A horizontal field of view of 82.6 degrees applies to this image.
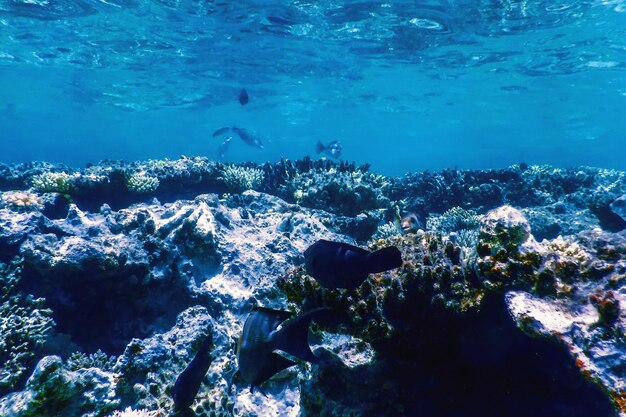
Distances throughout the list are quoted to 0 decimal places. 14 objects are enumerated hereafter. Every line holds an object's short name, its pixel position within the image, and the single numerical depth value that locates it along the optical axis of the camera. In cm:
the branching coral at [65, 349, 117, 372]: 394
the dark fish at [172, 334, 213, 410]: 283
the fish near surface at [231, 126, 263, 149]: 1331
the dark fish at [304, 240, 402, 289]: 220
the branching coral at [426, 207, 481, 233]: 802
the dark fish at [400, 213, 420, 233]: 495
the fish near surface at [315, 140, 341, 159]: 1192
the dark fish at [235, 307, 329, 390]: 219
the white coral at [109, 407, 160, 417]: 321
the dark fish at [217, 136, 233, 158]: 1562
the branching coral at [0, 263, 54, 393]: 396
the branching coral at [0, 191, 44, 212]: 638
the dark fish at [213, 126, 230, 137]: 1441
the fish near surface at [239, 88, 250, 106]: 1168
